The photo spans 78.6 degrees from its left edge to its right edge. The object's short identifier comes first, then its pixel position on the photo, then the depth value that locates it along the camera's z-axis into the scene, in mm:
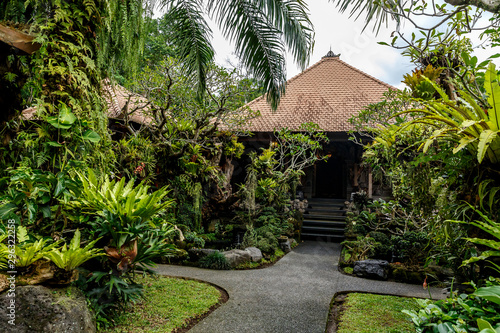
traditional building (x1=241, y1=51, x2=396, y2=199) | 10414
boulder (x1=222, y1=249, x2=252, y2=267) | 6357
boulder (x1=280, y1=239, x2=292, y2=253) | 8094
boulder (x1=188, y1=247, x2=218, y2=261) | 6590
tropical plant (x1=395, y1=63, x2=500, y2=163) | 2113
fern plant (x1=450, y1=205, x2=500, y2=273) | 1903
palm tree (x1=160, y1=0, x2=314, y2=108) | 4488
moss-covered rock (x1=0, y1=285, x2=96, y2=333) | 2402
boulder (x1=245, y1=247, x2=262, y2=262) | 6785
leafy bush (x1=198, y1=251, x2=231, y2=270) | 6273
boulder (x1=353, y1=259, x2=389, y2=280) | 5848
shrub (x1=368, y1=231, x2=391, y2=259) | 6645
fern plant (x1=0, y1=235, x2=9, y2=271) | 2471
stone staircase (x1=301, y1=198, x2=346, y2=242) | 9578
